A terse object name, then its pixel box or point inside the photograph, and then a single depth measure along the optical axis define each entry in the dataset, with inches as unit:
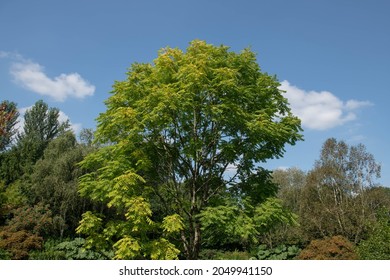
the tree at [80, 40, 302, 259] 557.0
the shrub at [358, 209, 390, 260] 538.9
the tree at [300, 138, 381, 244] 1210.0
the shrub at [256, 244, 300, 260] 882.8
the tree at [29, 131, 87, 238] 1206.3
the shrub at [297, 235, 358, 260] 602.5
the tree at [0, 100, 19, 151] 1612.9
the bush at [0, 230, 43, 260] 785.8
